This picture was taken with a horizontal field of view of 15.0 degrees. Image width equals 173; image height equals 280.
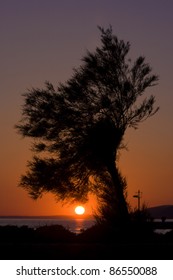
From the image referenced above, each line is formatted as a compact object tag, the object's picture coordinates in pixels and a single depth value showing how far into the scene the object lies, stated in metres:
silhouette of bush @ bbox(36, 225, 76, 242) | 29.27
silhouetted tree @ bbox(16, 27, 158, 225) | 36.56
